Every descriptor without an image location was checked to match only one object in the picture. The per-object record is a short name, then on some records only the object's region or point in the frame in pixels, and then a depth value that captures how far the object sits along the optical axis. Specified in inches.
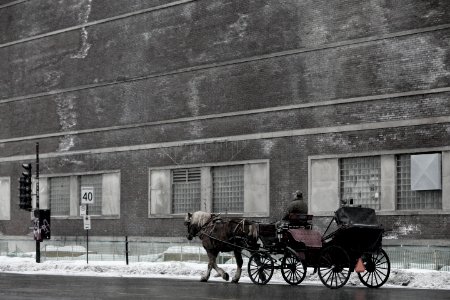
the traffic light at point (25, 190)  1494.8
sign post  1347.6
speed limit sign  1347.2
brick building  1309.1
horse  983.0
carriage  886.4
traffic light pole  1465.3
